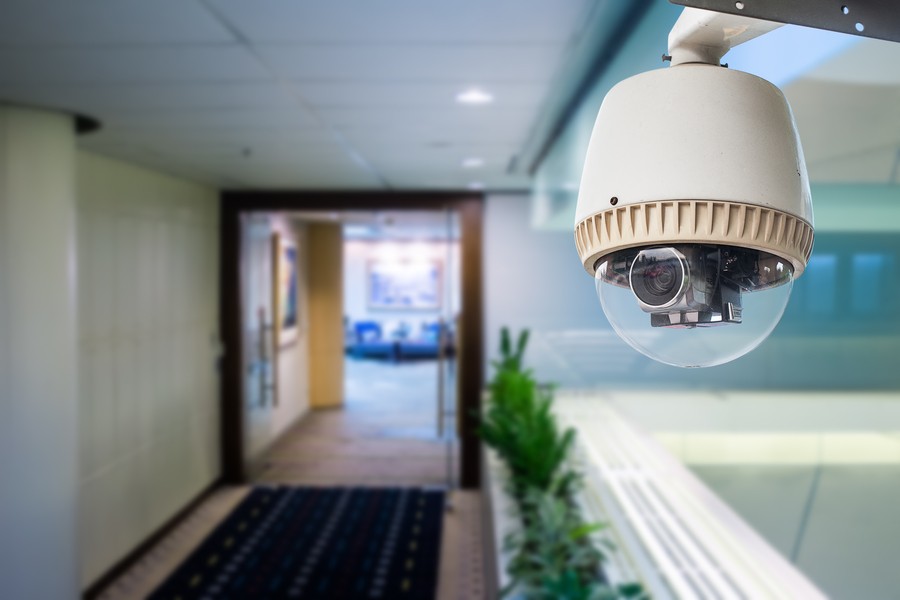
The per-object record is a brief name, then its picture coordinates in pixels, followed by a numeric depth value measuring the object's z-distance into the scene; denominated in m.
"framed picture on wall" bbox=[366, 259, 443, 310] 13.73
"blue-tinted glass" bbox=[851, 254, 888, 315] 0.83
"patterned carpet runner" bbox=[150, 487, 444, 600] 3.50
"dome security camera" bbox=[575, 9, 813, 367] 0.40
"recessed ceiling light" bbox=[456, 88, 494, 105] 2.30
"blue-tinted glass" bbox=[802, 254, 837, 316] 0.95
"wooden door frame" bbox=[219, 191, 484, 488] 5.09
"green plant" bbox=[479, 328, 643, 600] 1.92
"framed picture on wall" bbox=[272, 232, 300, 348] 6.31
